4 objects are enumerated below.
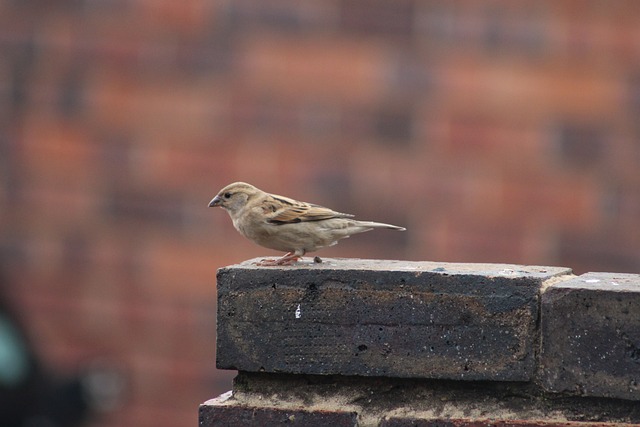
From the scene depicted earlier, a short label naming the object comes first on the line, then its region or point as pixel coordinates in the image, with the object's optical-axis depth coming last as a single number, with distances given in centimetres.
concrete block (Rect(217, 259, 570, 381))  817
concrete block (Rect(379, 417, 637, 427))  805
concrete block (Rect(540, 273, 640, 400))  790
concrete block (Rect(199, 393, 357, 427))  839
